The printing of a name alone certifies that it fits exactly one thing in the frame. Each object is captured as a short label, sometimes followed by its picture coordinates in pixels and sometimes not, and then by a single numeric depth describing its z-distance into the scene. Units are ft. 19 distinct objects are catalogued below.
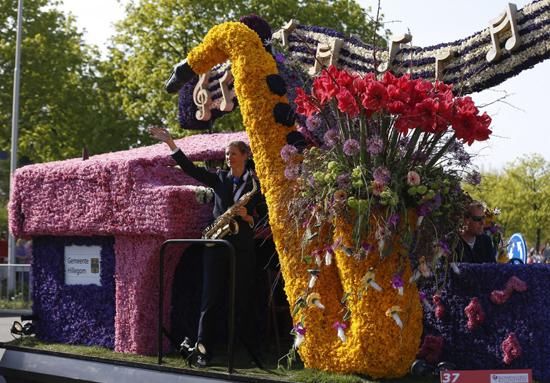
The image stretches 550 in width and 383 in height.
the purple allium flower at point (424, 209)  15.23
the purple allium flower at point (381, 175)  15.01
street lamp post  62.80
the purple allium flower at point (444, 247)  15.48
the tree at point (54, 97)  81.56
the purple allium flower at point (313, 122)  16.29
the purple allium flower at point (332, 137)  15.80
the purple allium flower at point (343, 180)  15.40
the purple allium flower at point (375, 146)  15.16
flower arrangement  15.10
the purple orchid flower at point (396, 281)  15.28
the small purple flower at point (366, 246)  15.43
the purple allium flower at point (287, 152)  16.55
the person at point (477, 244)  19.80
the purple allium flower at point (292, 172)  16.48
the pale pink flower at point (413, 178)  15.02
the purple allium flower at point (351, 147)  15.33
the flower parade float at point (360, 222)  15.26
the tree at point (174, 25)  73.61
